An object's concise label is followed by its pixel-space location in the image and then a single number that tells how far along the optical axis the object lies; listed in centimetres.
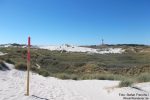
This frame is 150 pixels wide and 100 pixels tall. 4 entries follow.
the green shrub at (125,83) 572
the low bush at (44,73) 970
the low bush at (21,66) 969
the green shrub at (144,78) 655
